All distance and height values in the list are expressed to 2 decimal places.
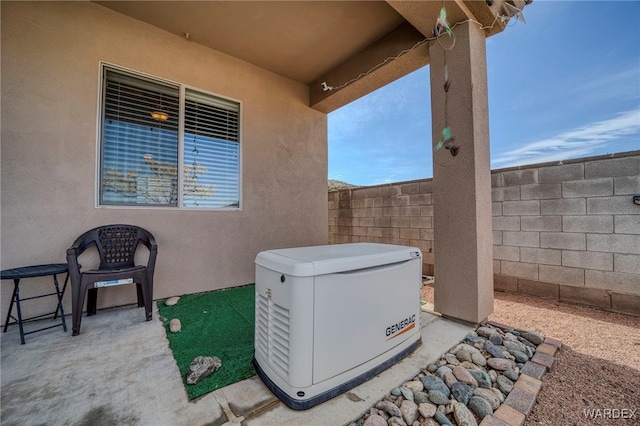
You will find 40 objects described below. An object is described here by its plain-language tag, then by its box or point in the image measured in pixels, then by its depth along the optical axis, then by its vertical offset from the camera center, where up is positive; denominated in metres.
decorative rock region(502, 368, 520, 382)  1.42 -0.93
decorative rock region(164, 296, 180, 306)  2.59 -0.87
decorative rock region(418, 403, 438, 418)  1.16 -0.93
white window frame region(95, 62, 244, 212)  2.46 +0.99
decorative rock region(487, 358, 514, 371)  1.51 -0.92
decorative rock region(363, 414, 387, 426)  1.08 -0.91
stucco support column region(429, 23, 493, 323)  2.06 +0.29
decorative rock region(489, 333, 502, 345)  1.81 -0.91
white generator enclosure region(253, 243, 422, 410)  1.13 -0.51
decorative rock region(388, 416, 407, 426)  1.09 -0.93
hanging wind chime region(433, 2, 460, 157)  2.16 +0.97
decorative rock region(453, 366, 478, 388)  1.37 -0.92
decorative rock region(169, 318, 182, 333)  1.99 -0.89
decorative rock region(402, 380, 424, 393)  1.32 -0.92
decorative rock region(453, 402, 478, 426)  1.10 -0.92
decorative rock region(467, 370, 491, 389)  1.36 -0.92
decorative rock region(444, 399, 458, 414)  1.18 -0.94
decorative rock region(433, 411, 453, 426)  1.11 -0.93
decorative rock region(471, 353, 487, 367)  1.57 -0.93
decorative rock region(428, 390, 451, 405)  1.24 -0.93
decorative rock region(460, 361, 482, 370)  1.51 -0.93
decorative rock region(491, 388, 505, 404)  1.26 -0.94
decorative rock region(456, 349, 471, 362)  1.62 -0.92
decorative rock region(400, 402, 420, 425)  1.13 -0.93
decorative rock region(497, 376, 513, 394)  1.33 -0.94
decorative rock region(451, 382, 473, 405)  1.25 -0.92
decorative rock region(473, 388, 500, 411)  1.21 -0.93
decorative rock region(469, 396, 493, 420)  1.16 -0.92
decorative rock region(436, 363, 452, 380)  1.44 -0.92
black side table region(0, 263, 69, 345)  1.77 -0.39
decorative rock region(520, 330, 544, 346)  1.82 -0.90
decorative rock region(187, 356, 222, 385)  1.36 -0.87
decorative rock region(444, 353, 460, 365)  1.58 -0.93
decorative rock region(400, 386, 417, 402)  1.26 -0.92
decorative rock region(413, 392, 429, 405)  1.25 -0.94
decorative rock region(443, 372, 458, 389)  1.36 -0.92
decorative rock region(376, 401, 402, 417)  1.15 -0.92
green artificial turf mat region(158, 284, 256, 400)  1.43 -0.91
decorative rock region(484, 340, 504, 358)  1.64 -0.91
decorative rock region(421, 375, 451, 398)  1.30 -0.92
